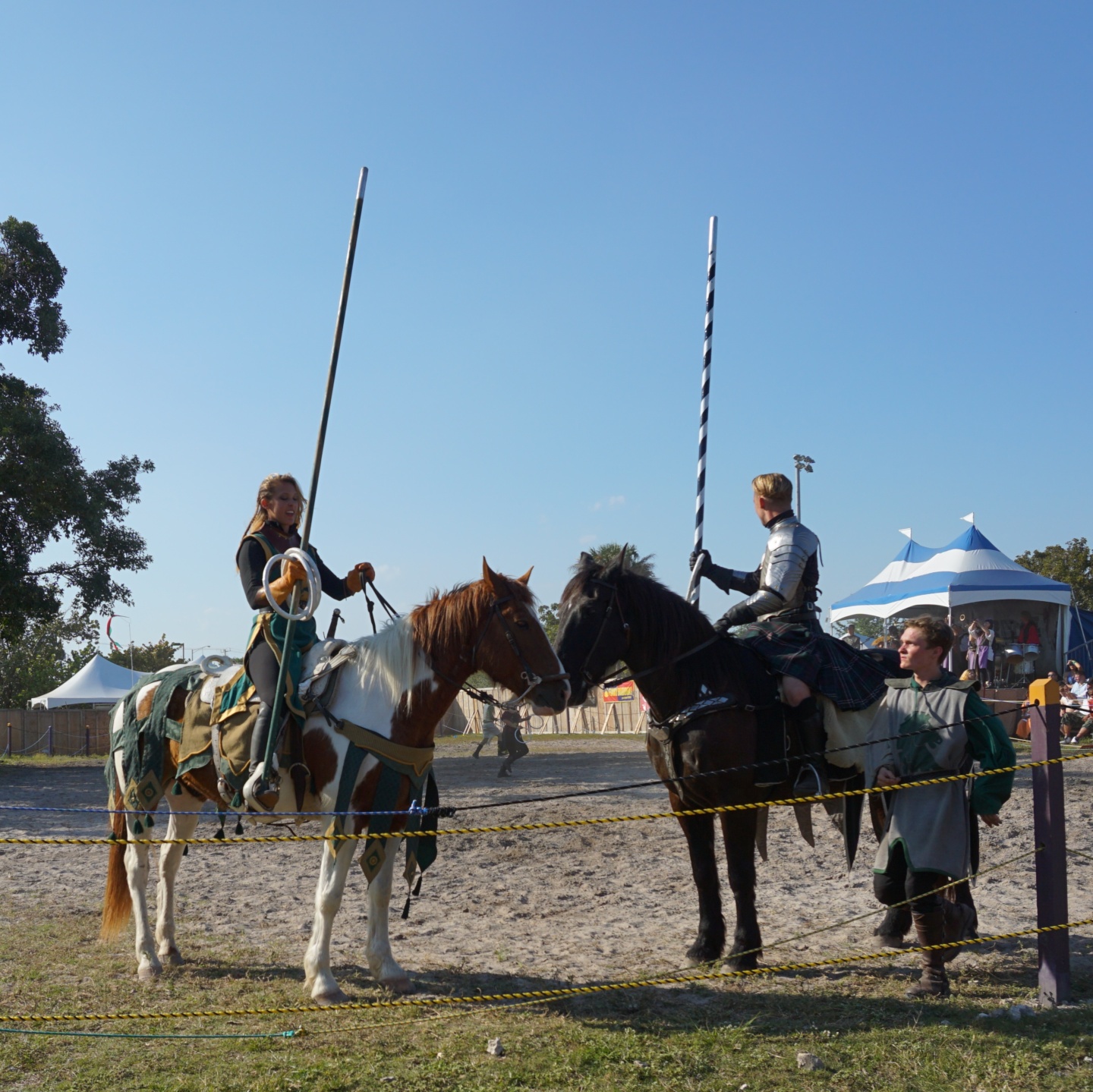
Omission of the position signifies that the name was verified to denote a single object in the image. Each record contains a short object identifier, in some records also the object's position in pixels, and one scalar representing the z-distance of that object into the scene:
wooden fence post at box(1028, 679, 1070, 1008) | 4.29
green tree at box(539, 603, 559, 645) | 52.88
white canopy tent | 29.23
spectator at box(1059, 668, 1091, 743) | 16.73
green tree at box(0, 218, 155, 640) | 17.88
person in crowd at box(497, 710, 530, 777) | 17.39
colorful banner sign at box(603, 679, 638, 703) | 31.88
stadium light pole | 39.12
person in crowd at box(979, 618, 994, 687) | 20.27
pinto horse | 4.65
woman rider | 4.79
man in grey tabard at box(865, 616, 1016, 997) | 4.37
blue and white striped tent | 22.31
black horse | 5.07
